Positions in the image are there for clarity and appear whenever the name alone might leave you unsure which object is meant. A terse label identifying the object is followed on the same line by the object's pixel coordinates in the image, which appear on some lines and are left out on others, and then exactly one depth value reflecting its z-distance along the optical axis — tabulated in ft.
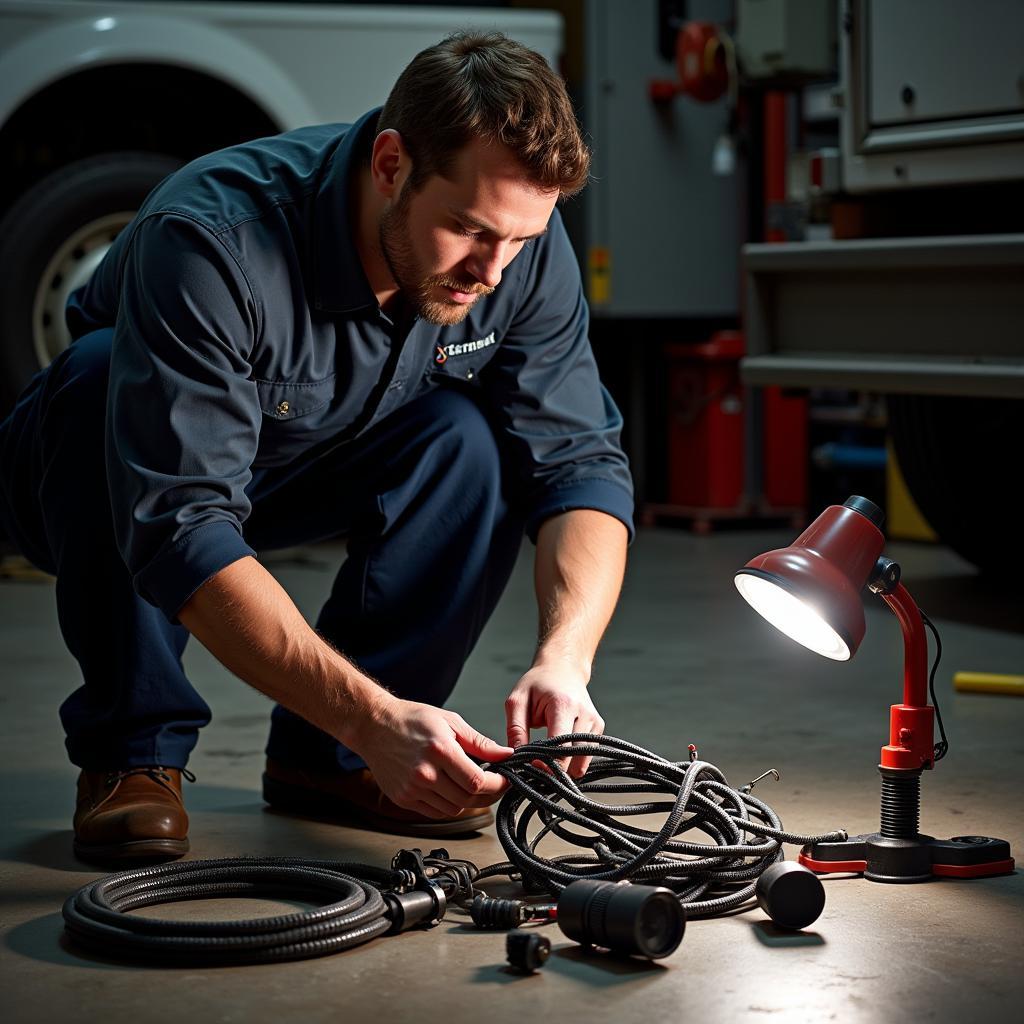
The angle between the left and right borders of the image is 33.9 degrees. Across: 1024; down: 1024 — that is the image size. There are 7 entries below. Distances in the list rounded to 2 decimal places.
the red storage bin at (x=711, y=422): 17.13
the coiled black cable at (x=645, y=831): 5.47
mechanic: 5.49
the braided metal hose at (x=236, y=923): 5.01
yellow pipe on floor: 9.09
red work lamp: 5.10
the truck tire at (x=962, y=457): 12.36
